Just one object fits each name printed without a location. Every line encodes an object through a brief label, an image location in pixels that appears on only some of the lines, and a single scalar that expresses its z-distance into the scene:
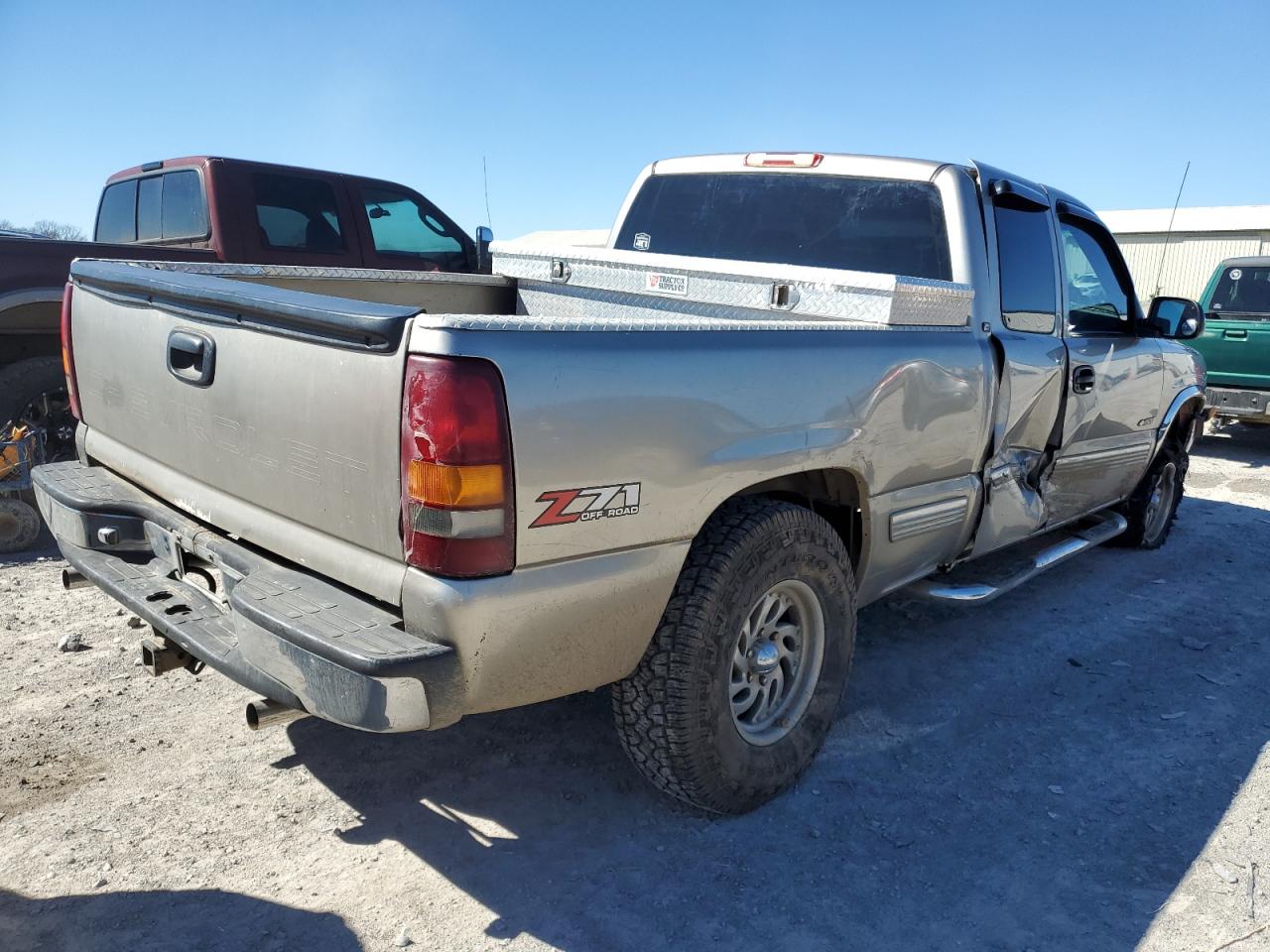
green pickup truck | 9.25
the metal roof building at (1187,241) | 21.66
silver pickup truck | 1.99
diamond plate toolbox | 3.07
